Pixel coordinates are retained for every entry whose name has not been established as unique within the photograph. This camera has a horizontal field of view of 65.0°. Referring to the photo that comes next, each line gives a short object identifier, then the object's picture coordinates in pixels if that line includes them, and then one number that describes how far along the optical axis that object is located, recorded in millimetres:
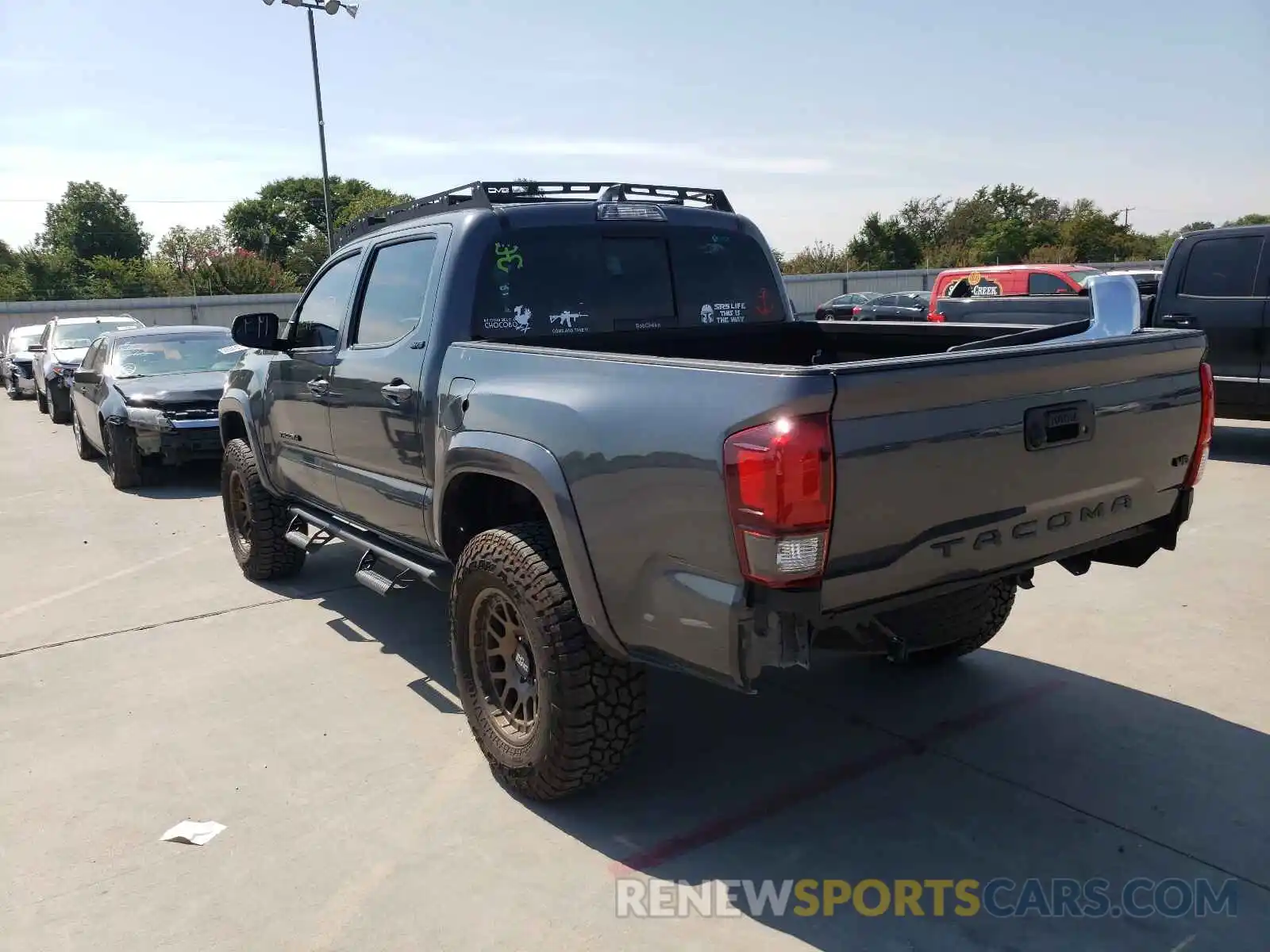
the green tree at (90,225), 74875
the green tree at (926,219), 63531
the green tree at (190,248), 46531
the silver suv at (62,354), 16484
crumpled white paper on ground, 3439
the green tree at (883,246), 56281
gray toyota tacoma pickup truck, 2652
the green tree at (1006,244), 54531
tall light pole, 21172
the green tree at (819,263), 56062
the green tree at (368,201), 66669
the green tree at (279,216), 84250
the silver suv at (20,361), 21500
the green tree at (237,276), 42281
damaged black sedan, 9898
